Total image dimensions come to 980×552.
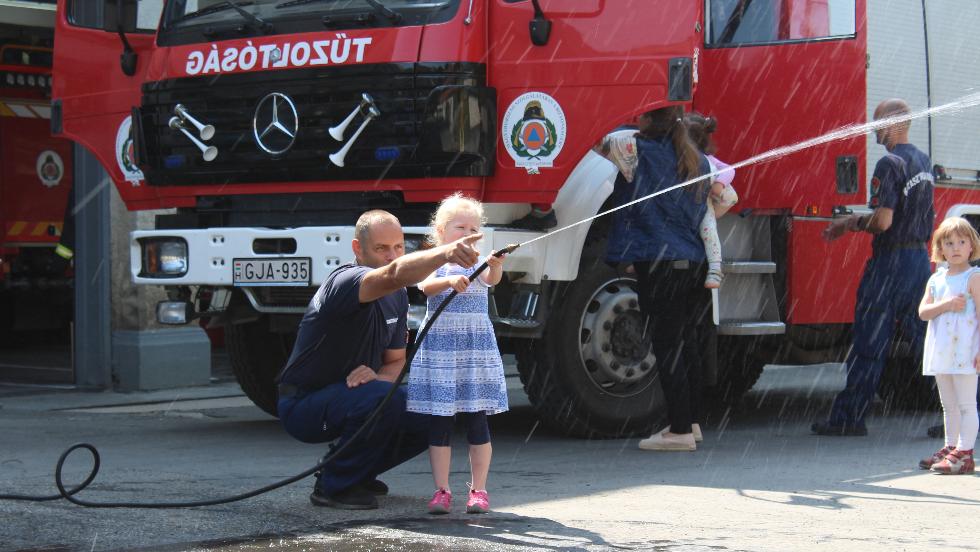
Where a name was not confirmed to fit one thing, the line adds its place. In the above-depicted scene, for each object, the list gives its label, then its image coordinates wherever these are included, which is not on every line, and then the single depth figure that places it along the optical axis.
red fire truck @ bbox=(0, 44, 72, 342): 15.46
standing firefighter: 8.03
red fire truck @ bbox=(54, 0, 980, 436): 7.47
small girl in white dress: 6.88
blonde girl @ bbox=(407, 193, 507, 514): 5.60
